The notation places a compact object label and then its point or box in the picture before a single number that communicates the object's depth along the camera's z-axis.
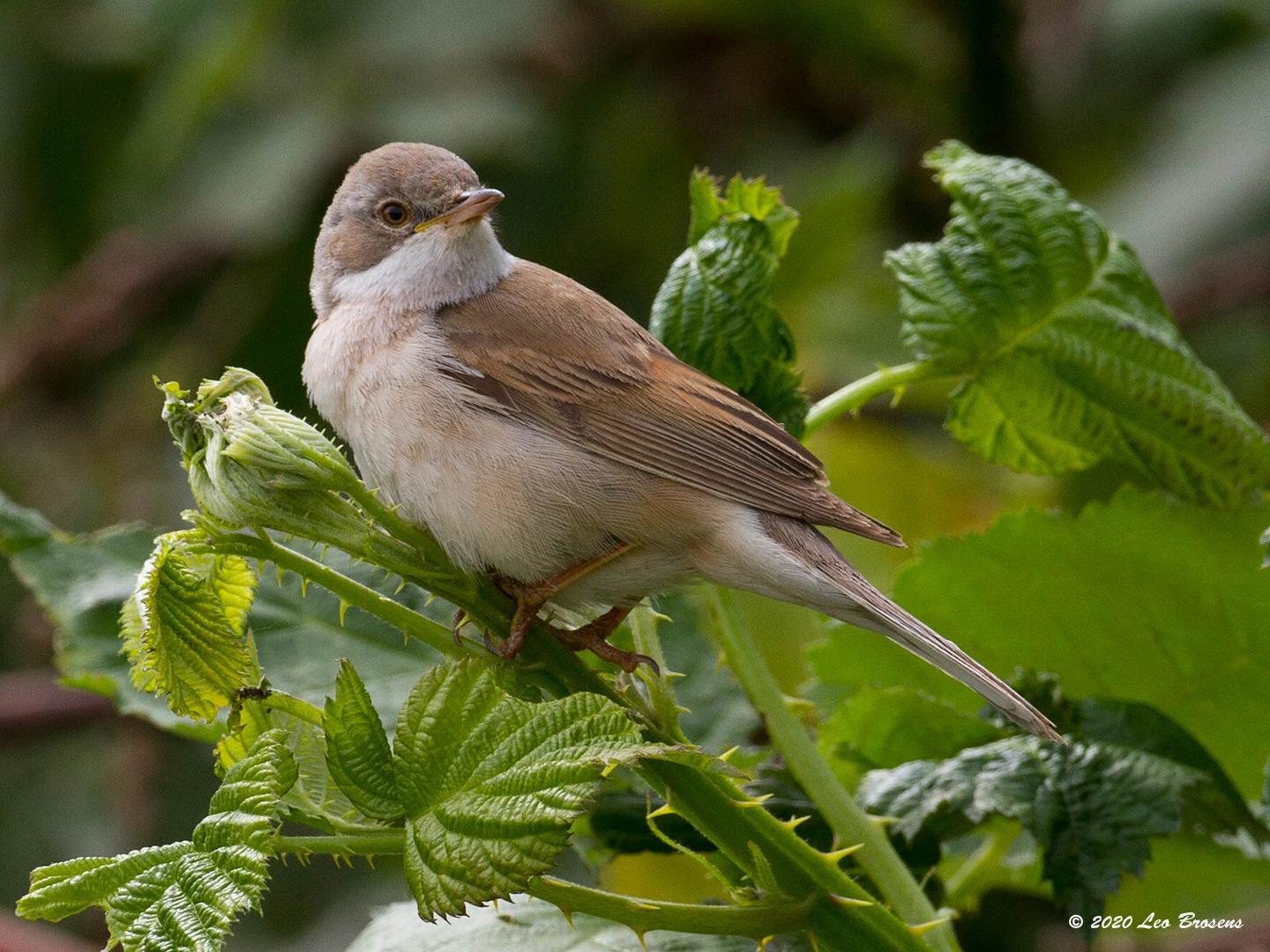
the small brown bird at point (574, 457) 5.07
